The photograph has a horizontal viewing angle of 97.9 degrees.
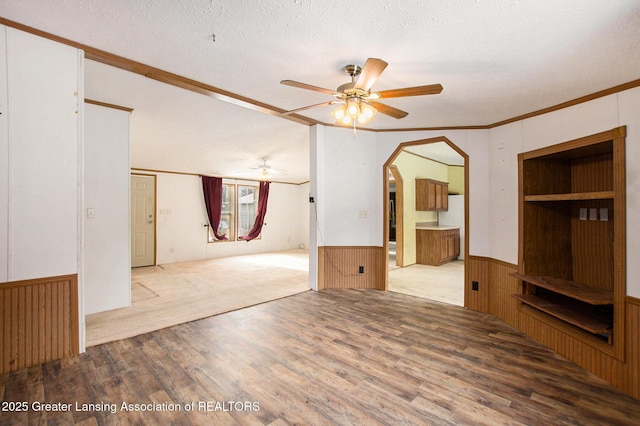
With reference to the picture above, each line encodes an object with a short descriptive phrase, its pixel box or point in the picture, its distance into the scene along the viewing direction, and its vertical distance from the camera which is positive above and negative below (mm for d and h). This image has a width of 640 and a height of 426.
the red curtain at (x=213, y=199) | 7434 +372
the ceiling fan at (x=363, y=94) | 2049 +954
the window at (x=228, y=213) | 7961 -4
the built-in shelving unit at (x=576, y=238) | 2240 -266
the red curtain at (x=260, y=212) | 8441 +24
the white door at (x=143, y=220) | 6191 -160
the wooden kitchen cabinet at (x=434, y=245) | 6480 -785
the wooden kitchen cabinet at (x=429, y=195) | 6684 +440
